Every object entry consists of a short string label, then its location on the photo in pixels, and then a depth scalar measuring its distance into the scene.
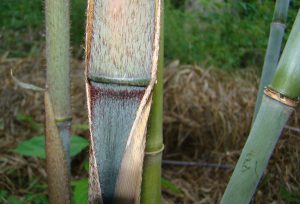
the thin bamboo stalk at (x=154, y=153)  0.48
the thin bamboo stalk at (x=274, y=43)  0.72
